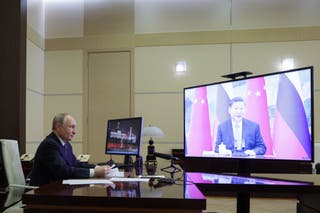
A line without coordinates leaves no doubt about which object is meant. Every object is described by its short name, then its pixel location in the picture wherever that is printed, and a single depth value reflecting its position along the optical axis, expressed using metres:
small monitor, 3.07
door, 5.94
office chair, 2.48
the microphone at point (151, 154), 2.90
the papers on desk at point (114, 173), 2.08
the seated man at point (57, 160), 2.00
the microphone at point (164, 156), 2.82
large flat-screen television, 1.89
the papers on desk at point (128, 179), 1.77
